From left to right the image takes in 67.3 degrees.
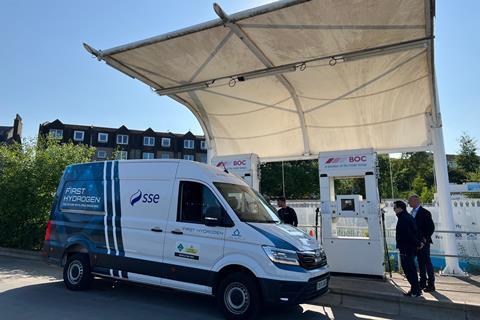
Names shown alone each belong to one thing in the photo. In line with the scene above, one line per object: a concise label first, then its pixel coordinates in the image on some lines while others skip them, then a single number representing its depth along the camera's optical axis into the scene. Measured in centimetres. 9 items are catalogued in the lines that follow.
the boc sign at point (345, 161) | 867
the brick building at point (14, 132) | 4895
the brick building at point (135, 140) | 5375
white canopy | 750
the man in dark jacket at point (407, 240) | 705
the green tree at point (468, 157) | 4172
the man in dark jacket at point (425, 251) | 741
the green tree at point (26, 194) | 1272
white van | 555
